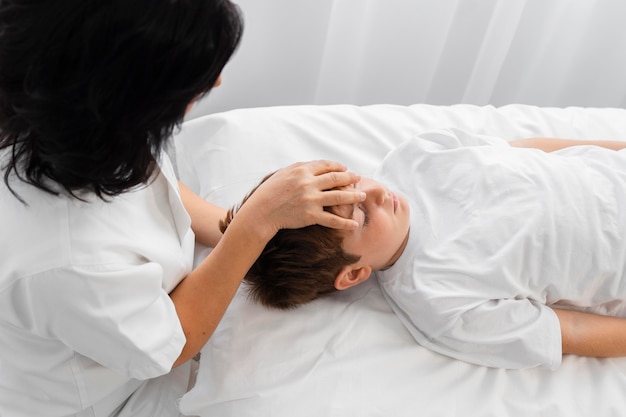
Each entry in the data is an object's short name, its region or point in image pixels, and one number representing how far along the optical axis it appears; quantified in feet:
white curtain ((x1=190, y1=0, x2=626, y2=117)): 6.40
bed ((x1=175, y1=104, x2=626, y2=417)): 3.41
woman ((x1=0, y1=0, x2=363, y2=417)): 2.07
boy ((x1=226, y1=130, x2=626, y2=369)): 3.54
